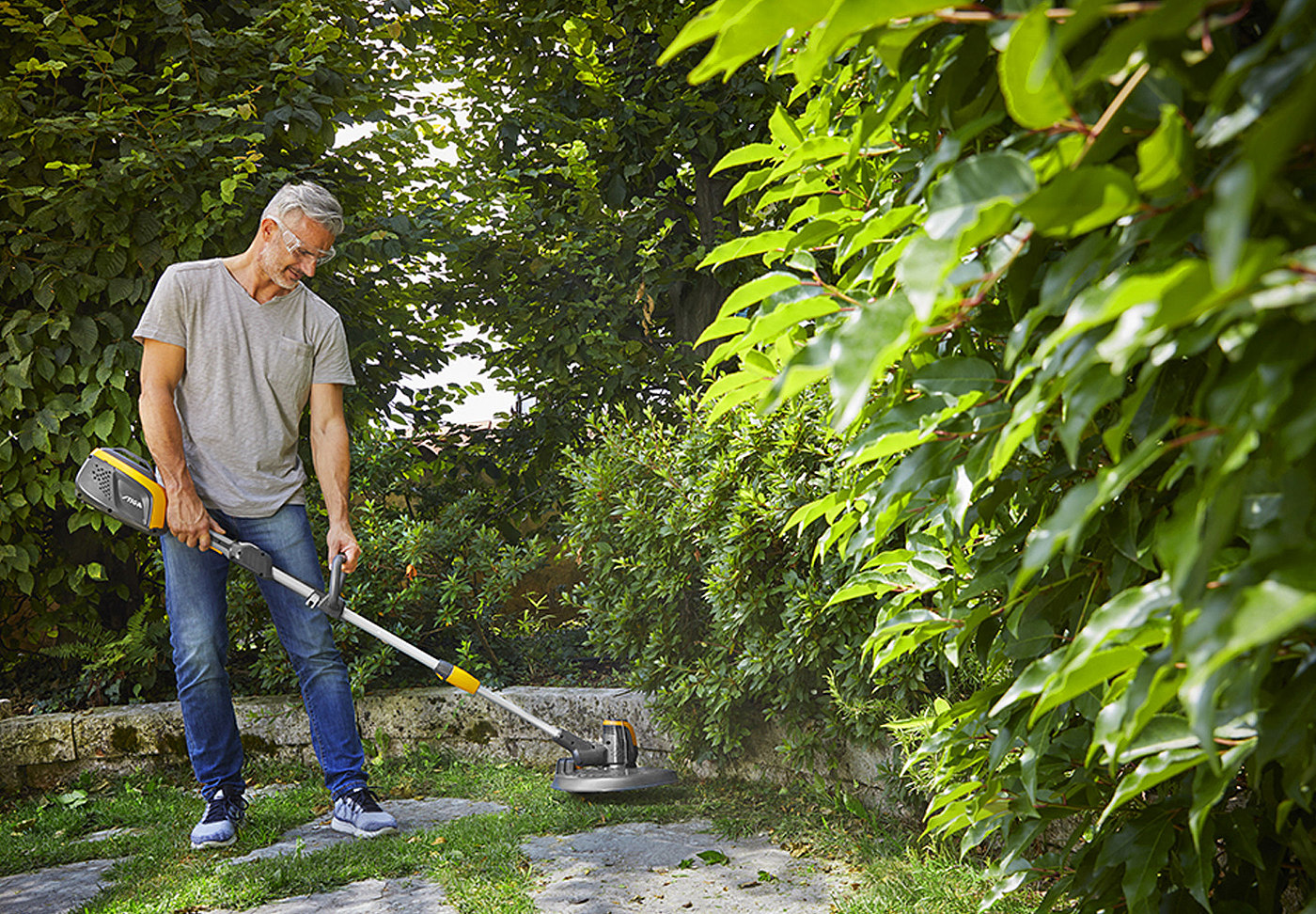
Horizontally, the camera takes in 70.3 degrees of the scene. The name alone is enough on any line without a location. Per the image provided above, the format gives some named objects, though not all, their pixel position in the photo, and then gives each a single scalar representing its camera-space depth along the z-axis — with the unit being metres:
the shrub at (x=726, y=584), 2.81
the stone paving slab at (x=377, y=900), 2.49
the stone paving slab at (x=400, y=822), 3.07
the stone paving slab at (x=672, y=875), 2.43
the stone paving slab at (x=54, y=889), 2.71
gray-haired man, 3.25
